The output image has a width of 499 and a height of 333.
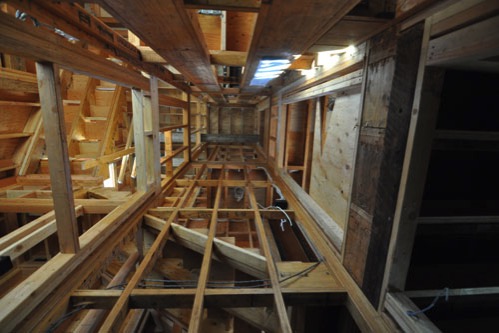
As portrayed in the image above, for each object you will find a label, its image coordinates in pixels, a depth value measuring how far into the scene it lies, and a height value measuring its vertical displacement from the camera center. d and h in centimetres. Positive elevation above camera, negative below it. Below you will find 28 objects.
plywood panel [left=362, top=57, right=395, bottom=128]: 105 +16
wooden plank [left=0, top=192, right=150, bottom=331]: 94 -79
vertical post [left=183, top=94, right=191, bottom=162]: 435 -26
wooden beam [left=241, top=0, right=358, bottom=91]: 86 +43
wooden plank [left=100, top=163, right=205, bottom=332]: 103 -90
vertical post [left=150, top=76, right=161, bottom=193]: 240 -16
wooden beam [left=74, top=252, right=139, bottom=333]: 147 -135
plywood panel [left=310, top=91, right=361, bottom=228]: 207 -34
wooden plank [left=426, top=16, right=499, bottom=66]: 68 +27
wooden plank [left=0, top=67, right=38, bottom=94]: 236 +35
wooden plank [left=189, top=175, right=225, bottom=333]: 102 -89
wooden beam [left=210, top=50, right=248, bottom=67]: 181 +50
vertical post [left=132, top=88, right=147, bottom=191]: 222 -20
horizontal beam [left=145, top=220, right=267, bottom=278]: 159 -96
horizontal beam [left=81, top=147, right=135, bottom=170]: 301 -61
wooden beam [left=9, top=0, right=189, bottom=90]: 105 +49
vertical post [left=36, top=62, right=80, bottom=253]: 110 -20
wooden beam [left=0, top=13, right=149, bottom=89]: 87 +30
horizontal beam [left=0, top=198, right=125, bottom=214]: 202 -81
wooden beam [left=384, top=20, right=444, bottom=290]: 90 -16
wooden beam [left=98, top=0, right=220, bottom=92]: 88 +42
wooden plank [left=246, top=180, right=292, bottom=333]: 105 -90
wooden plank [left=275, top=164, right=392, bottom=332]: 109 -90
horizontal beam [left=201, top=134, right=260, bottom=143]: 727 -52
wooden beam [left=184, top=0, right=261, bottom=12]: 89 +45
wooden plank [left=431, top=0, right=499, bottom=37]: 68 +37
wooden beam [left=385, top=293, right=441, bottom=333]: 95 -80
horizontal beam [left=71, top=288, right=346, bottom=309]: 119 -94
